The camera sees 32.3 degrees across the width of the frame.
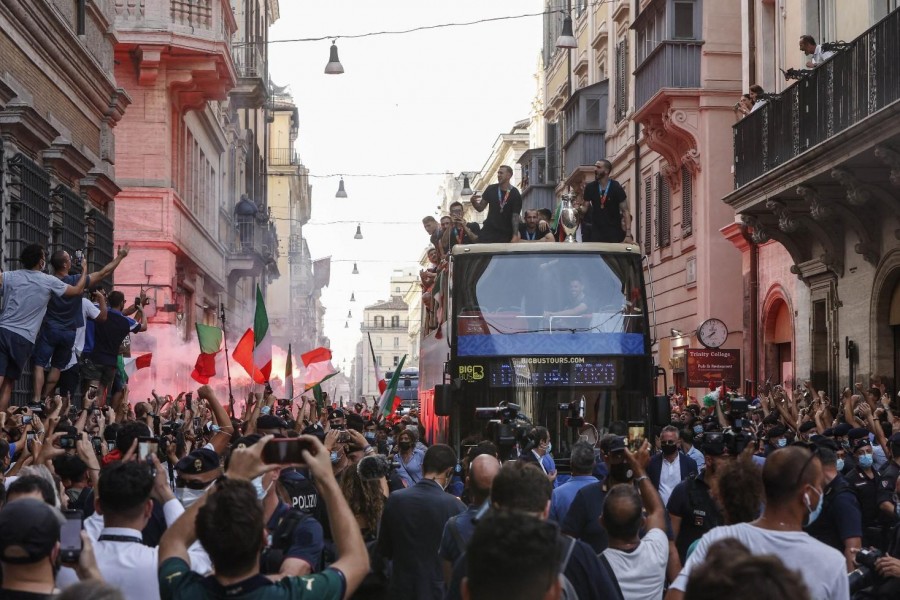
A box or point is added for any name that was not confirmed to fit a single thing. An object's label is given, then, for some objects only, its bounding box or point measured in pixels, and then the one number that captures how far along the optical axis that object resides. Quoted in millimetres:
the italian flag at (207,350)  19812
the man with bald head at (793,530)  5508
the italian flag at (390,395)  22938
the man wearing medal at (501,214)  19266
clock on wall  27375
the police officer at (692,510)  8930
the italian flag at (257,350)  18797
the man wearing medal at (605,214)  18750
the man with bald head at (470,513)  6949
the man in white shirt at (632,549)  6387
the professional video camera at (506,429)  10773
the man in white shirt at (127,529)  5332
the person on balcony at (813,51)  20688
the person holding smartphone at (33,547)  4664
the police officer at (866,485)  10008
